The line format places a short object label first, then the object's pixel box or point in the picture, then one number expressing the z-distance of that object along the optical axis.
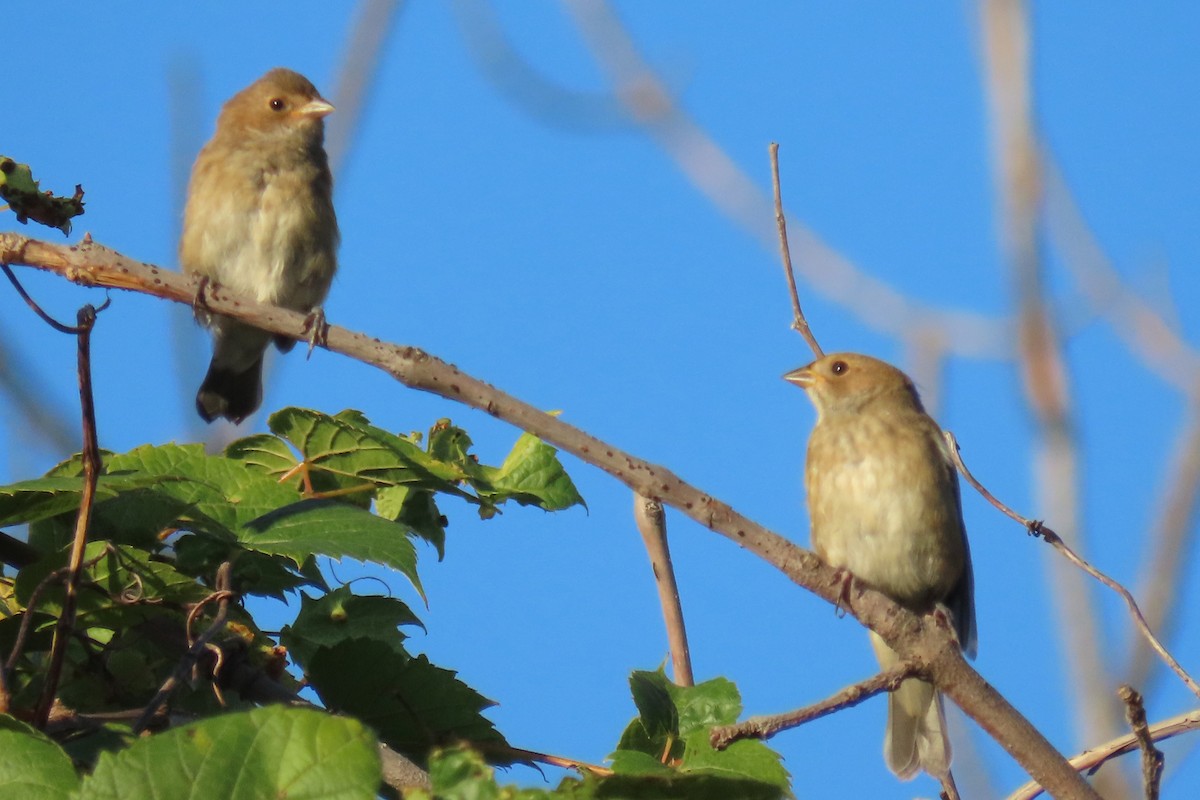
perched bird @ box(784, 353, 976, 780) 10.04
